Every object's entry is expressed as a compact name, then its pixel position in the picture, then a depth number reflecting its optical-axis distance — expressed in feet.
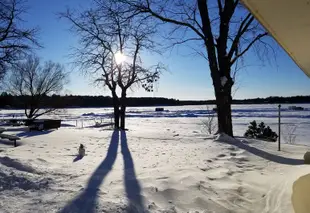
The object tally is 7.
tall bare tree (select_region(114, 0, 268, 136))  24.22
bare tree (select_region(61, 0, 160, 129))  41.10
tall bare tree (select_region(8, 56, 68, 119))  64.90
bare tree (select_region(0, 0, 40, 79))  24.50
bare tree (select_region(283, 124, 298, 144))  39.41
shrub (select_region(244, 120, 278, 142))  33.94
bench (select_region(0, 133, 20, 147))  19.84
